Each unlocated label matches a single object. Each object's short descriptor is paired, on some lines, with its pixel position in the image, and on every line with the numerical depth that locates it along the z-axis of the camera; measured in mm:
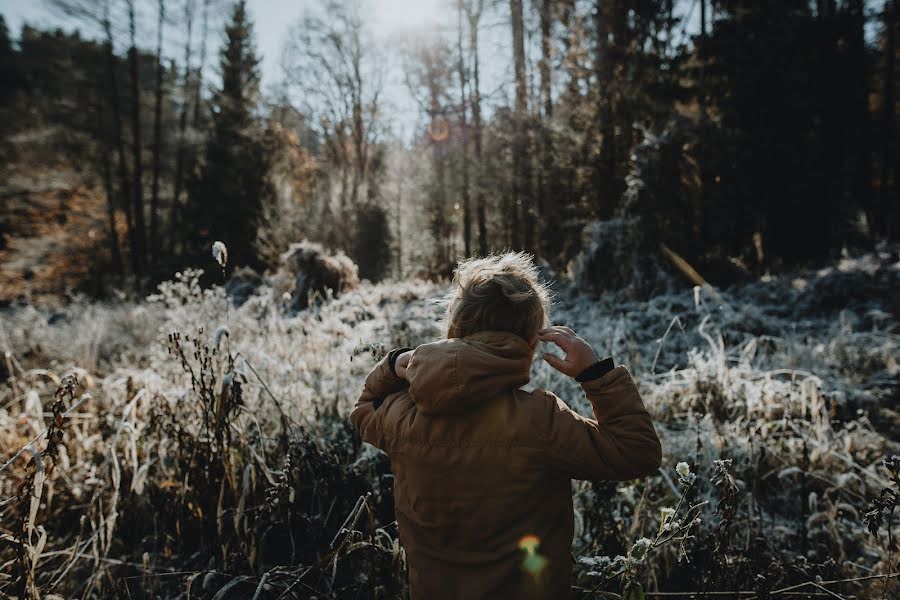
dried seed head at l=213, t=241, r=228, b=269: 1751
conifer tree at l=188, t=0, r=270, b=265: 13367
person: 1223
